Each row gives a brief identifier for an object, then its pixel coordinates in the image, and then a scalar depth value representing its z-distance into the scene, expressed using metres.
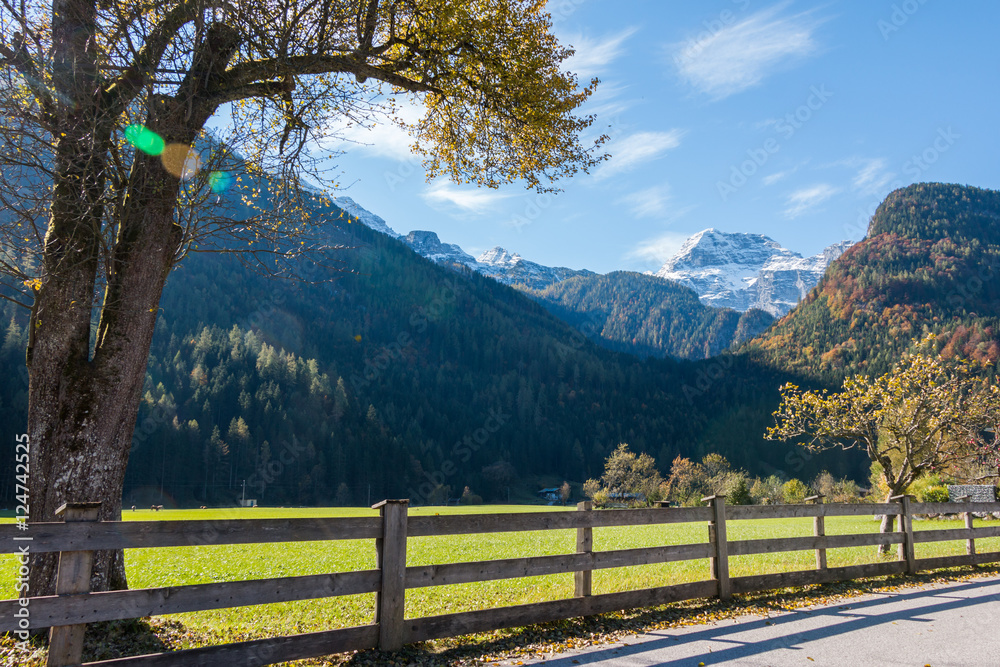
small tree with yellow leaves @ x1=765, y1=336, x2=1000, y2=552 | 16.88
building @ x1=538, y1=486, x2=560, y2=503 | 140.31
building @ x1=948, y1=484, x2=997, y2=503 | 33.28
